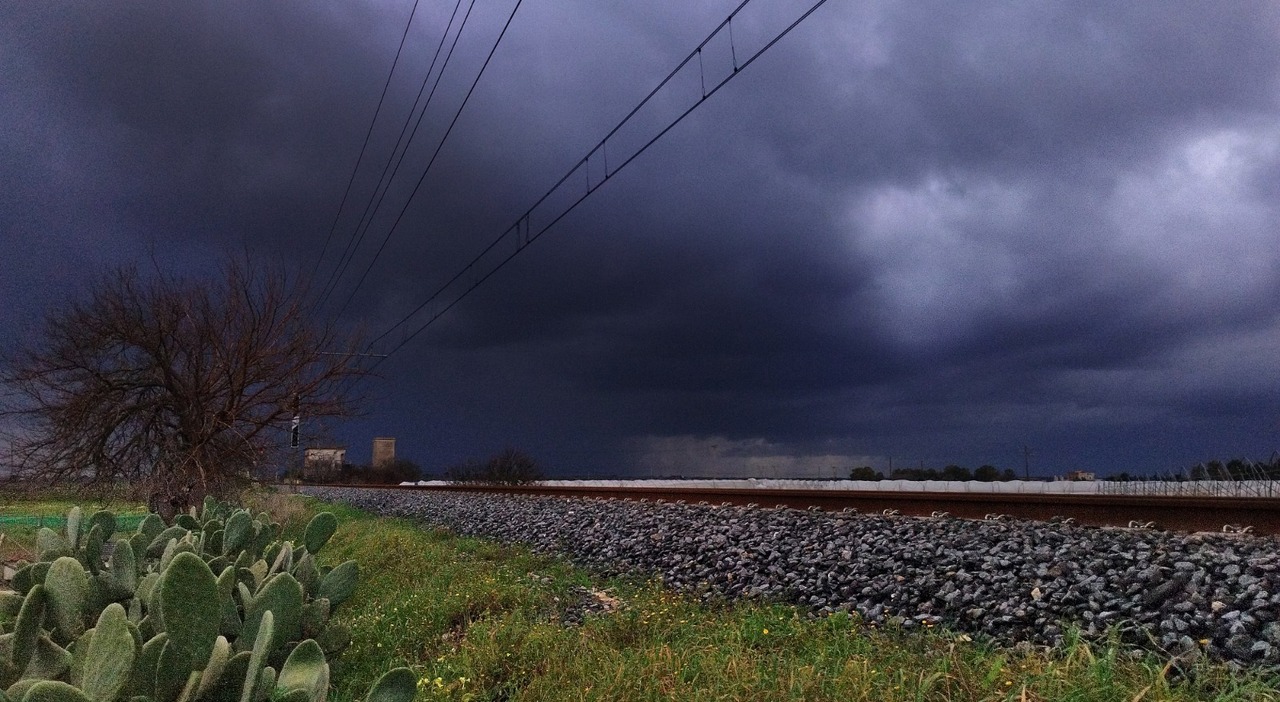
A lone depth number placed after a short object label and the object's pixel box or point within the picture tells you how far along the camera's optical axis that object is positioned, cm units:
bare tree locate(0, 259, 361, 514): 1467
